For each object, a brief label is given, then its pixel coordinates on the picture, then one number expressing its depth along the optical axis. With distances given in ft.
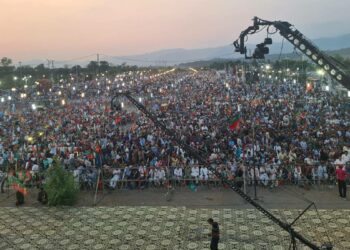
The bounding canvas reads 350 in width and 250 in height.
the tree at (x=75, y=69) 306.00
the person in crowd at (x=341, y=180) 45.79
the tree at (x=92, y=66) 339.57
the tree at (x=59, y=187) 46.98
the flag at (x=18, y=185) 48.96
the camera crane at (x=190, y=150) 21.65
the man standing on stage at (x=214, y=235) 32.30
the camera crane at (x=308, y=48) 36.27
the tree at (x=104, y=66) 359.91
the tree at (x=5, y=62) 304.54
